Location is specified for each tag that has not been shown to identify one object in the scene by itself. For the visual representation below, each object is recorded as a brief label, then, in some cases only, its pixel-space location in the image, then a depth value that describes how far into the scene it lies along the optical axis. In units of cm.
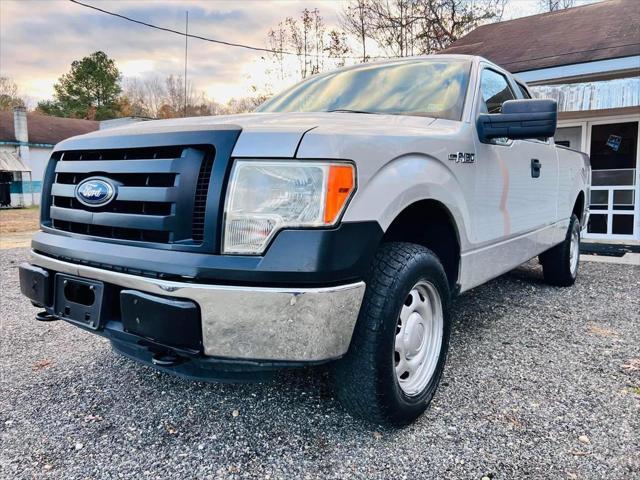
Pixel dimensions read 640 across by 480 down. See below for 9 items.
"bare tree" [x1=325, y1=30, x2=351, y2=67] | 2286
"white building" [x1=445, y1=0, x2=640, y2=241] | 829
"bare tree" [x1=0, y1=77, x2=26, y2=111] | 4350
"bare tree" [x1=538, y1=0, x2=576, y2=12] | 2282
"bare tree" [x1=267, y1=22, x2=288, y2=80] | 2400
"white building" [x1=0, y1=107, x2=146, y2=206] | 2902
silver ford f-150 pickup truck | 179
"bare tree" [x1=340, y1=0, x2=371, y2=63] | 2172
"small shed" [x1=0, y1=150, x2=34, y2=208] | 2797
